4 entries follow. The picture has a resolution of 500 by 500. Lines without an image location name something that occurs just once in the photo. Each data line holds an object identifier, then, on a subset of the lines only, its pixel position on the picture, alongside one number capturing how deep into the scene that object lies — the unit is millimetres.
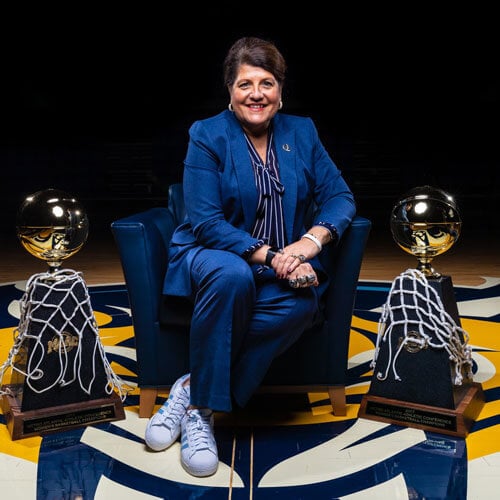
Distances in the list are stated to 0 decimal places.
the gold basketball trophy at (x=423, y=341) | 2291
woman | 2154
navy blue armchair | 2367
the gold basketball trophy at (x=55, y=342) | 2311
